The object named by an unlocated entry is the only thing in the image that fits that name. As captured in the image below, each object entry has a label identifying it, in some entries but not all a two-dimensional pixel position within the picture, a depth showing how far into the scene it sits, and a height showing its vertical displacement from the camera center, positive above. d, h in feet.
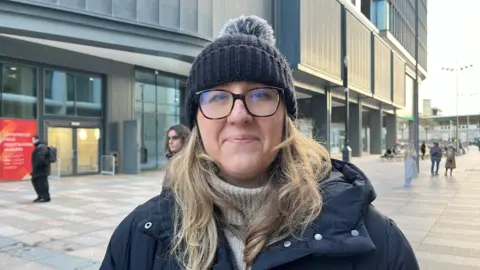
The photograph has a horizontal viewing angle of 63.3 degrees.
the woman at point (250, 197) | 3.94 -0.70
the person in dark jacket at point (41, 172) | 33.60 -3.11
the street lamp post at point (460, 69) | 133.49 +22.44
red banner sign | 49.21 -1.48
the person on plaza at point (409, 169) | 45.14 -4.09
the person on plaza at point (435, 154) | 59.32 -3.19
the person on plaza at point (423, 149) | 106.74 -4.32
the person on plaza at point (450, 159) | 58.73 -3.84
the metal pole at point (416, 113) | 59.80 +3.37
